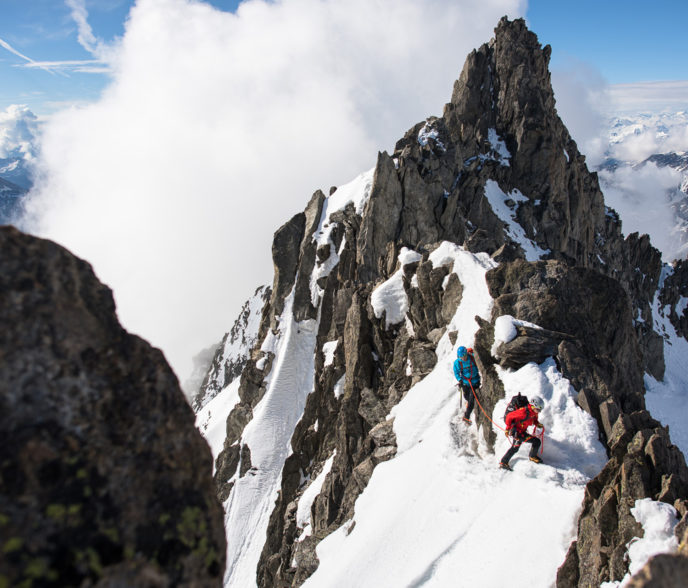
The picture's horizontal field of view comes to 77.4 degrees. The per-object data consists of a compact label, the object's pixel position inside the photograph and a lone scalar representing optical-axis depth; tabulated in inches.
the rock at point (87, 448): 130.6
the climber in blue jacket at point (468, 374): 576.1
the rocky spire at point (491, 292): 470.9
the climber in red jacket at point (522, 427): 455.2
